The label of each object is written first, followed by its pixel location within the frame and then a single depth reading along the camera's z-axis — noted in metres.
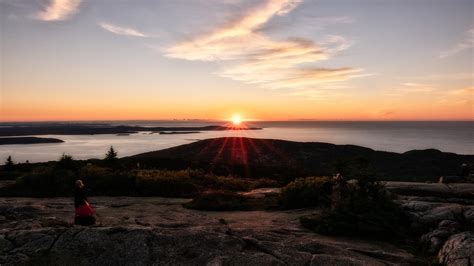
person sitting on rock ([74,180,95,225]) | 13.73
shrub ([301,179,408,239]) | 13.84
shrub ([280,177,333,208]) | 18.66
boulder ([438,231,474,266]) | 10.45
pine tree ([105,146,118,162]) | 34.12
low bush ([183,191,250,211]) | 18.64
